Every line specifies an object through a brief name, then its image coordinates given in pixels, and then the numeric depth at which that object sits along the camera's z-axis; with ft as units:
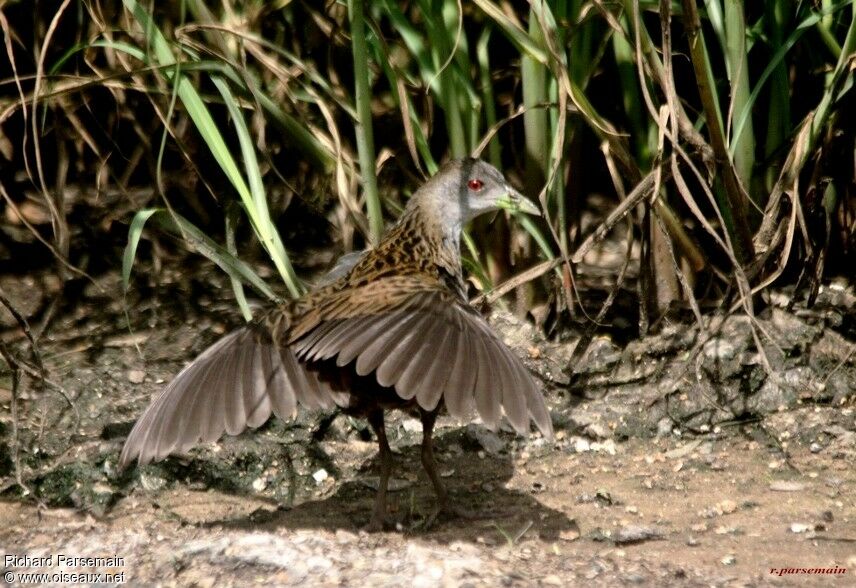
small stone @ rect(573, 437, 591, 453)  32.60
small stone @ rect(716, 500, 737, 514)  28.61
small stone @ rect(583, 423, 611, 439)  32.86
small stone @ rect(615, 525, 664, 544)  27.14
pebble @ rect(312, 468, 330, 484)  32.01
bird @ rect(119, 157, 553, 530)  24.49
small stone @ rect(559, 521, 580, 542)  27.63
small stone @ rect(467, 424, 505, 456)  32.81
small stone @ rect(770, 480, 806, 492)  29.48
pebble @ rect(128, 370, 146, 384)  35.06
